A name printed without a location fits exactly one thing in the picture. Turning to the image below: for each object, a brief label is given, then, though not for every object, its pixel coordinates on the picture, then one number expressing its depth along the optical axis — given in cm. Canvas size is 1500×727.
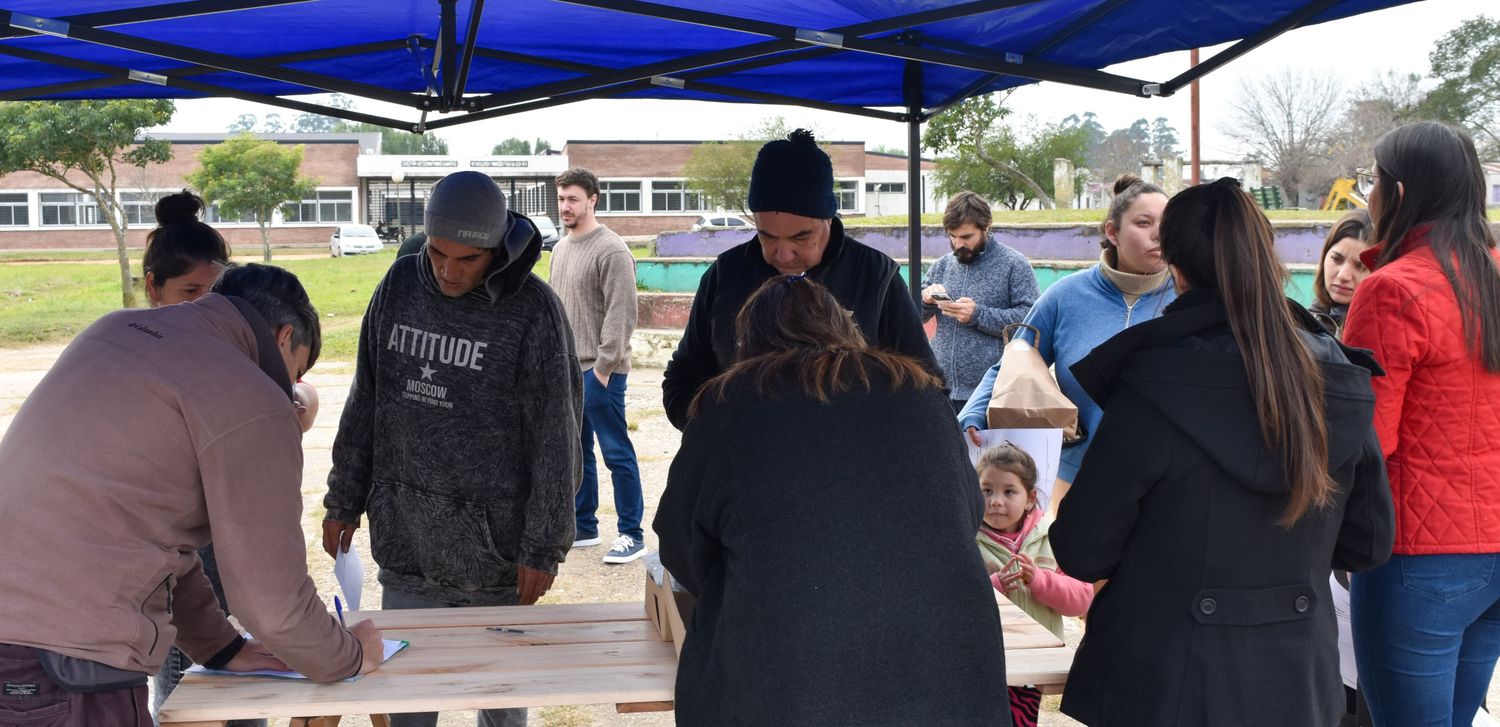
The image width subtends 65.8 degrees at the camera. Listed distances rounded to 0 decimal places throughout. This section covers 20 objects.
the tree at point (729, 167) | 4262
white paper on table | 209
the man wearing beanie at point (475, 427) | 258
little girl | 283
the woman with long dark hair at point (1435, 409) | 214
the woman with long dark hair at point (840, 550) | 157
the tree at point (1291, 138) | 3659
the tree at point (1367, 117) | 3469
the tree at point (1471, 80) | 3009
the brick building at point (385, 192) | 4516
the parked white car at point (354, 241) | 3775
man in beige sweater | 546
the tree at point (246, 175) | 3603
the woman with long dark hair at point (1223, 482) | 181
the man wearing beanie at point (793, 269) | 248
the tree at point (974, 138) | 2434
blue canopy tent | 275
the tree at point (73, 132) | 2258
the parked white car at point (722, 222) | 3928
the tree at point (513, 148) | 9244
